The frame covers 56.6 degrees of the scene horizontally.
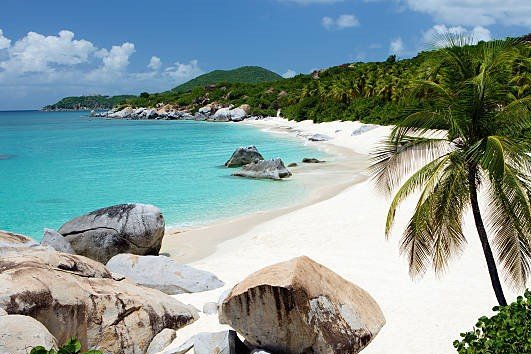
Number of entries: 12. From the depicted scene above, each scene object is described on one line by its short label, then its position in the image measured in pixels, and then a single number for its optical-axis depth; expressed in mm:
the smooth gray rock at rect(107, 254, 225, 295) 12539
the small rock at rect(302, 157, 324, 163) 37925
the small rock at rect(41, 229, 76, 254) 14344
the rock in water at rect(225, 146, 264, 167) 36844
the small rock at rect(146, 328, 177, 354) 9492
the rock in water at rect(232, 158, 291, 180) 31172
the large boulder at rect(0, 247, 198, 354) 7934
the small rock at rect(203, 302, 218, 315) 11148
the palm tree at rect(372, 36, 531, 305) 8388
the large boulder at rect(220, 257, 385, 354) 8398
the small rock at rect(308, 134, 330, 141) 55906
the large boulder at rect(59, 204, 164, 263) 15155
